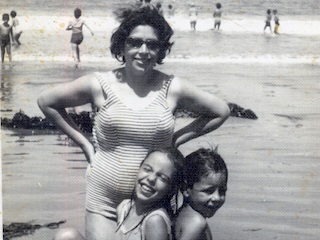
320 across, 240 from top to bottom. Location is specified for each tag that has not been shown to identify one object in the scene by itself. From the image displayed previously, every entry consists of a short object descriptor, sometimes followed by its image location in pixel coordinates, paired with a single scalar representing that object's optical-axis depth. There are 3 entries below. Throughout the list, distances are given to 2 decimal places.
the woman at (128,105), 2.27
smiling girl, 2.11
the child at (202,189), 2.12
